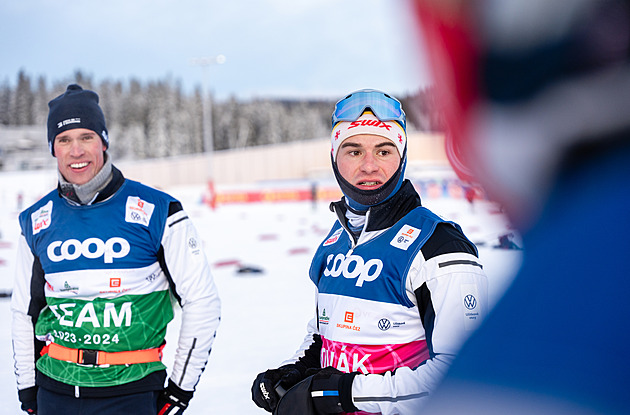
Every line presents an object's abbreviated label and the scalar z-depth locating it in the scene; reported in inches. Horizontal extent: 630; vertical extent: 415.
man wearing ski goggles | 62.7
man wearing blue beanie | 96.6
